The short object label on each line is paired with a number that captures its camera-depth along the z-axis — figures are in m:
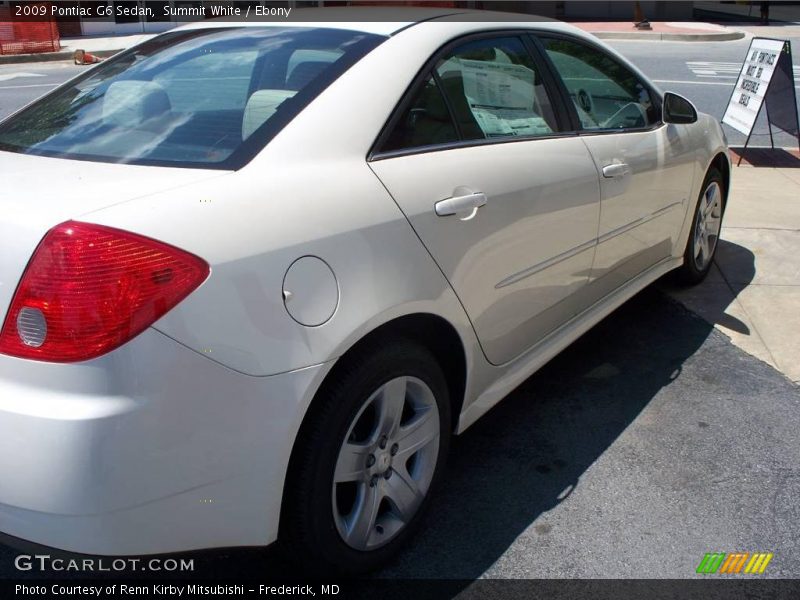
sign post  8.01
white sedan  1.76
